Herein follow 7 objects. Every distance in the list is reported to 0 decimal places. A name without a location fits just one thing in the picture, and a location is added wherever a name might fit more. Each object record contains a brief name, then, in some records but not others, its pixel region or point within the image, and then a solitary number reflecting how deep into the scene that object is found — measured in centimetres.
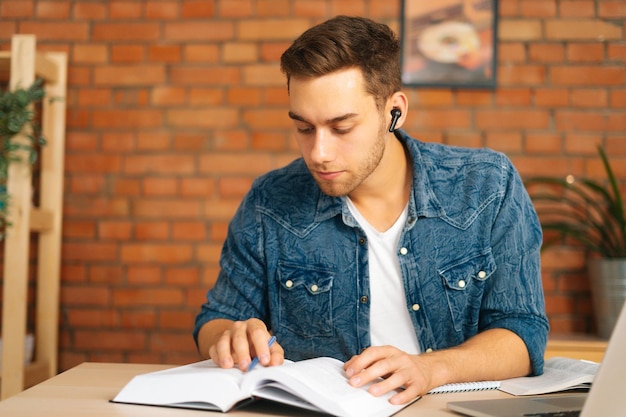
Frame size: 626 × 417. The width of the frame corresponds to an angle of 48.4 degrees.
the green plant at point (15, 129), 254
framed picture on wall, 278
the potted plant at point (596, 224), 248
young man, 149
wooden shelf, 257
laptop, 74
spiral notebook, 115
